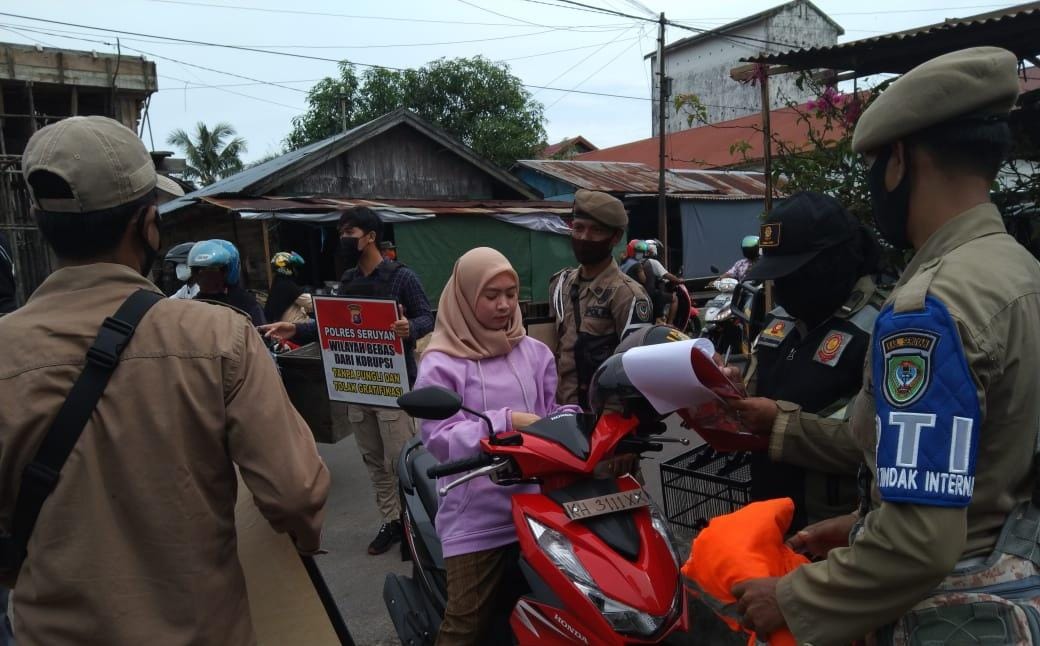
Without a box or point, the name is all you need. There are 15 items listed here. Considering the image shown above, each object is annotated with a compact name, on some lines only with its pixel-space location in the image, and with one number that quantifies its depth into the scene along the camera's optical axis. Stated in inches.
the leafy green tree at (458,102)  1009.5
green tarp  569.0
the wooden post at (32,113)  538.6
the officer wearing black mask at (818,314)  78.7
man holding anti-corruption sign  170.6
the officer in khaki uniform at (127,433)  55.4
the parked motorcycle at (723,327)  368.2
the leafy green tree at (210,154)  1320.1
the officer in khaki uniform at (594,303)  132.5
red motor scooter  70.1
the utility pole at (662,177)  627.8
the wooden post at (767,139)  224.5
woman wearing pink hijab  92.0
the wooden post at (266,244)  522.5
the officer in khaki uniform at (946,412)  44.6
